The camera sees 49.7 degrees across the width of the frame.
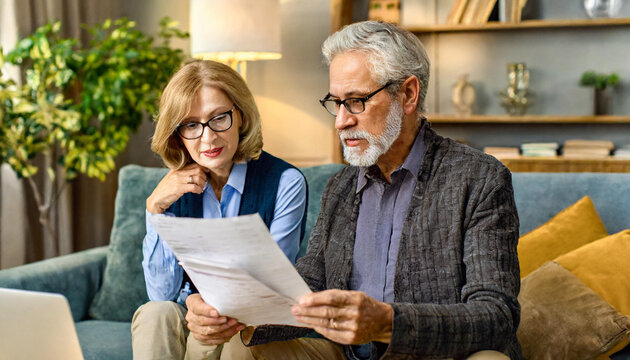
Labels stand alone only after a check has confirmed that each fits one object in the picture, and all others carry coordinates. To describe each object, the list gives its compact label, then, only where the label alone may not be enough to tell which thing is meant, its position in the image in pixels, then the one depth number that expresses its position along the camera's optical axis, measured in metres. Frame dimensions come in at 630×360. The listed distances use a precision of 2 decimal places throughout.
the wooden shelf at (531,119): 3.73
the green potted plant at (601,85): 3.73
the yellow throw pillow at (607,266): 1.74
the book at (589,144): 3.69
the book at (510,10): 3.82
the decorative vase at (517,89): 3.88
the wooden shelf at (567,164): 3.63
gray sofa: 2.00
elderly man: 1.20
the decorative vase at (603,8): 3.76
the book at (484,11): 3.85
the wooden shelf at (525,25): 3.74
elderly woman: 1.65
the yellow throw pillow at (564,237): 1.91
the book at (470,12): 3.87
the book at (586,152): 3.69
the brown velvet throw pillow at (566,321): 1.65
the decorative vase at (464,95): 3.97
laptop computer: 1.03
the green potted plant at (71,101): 2.78
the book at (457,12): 3.88
